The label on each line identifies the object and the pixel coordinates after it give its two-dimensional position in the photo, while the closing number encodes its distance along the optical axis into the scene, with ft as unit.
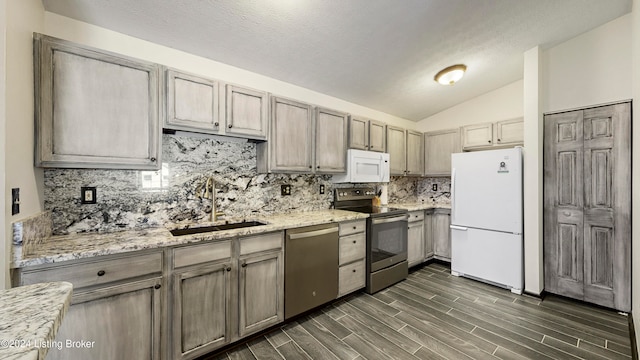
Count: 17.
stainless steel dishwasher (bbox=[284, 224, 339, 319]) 7.62
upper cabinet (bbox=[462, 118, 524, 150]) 11.50
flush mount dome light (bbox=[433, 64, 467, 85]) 10.29
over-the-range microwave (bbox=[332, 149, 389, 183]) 10.70
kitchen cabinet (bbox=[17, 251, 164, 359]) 4.58
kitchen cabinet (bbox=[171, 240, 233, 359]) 5.71
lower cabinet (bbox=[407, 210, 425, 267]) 11.96
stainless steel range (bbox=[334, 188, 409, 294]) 9.82
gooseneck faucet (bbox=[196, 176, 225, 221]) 7.70
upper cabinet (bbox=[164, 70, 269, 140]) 6.51
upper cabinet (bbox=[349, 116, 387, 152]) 10.84
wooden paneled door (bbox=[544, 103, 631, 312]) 8.50
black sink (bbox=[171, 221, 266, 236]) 6.92
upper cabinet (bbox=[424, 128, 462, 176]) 13.41
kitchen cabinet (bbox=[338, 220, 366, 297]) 9.09
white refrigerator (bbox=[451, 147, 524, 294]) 9.97
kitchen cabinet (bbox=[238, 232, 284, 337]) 6.69
